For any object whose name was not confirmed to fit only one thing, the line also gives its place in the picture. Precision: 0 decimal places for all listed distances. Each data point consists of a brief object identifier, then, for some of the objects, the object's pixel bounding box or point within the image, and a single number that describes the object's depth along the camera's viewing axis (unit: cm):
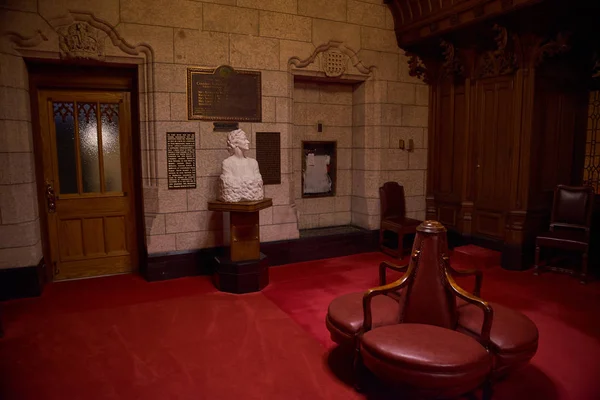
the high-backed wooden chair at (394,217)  559
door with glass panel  476
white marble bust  443
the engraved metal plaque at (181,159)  481
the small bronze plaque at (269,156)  522
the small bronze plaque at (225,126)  497
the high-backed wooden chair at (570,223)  472
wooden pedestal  446
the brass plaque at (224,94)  484
